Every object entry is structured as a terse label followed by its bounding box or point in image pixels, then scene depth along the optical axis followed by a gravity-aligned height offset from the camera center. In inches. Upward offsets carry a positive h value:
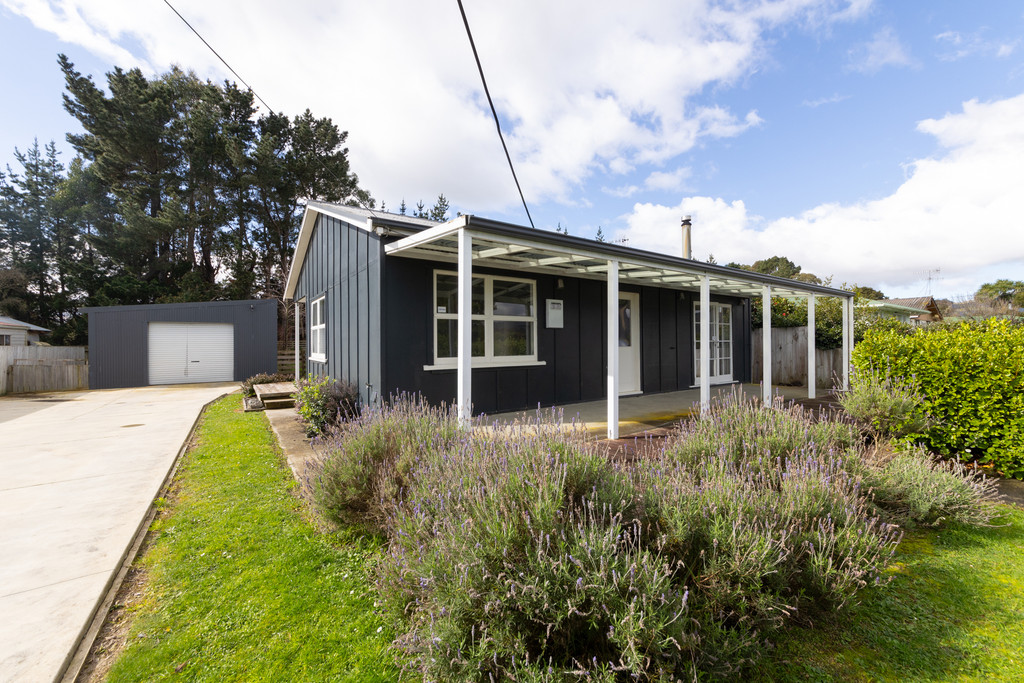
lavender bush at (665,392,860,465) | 136.1 -32.9
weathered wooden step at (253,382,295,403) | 375.6 -46.2
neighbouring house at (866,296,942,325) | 821.9 +54.8
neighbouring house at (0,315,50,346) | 729.0 +14.4
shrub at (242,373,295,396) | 447.6 -46.2
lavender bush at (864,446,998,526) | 129.3 -48.2
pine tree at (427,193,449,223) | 1220.5 +367.2
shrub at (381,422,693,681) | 65.9 -41.1
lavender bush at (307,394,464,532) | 124.1 -37.9
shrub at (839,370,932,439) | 182.9 -31.0
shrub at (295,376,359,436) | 252.2 -38.5
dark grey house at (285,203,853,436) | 223.9 +19.0
